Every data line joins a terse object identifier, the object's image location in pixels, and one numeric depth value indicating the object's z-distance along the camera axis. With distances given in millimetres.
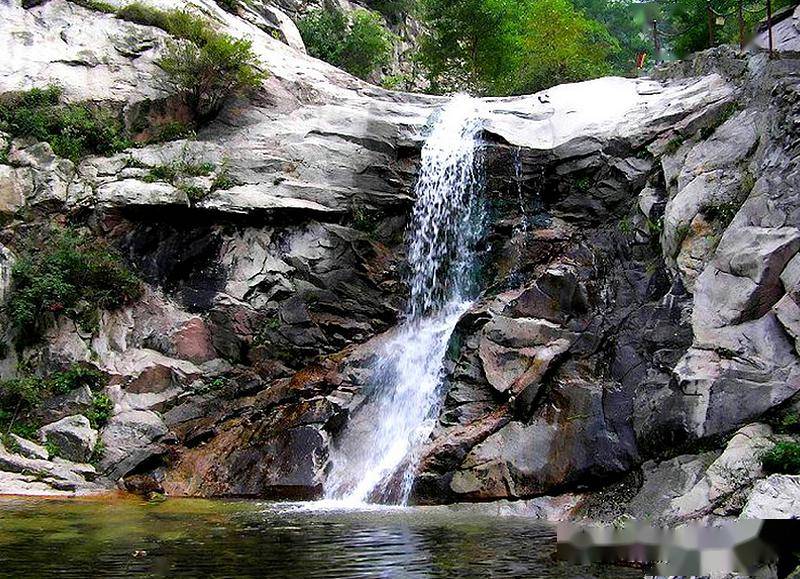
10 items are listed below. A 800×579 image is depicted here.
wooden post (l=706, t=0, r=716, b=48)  25000
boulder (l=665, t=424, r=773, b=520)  9453
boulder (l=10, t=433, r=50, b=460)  14969
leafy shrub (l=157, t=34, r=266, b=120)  21688
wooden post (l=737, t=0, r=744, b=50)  19898
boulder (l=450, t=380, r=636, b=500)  12391
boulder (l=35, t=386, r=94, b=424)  16281
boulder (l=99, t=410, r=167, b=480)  15336
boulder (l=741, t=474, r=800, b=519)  7879
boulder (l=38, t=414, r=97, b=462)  15430
